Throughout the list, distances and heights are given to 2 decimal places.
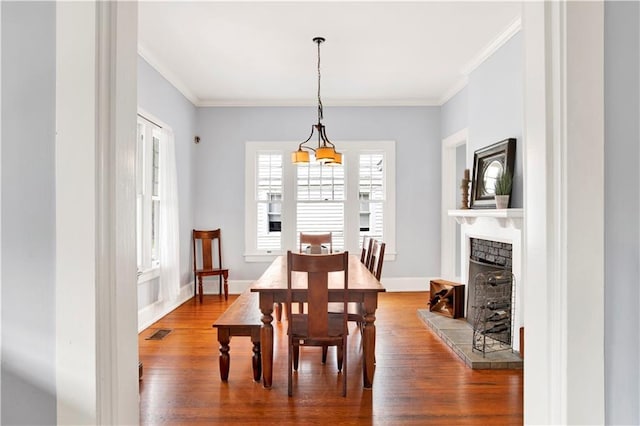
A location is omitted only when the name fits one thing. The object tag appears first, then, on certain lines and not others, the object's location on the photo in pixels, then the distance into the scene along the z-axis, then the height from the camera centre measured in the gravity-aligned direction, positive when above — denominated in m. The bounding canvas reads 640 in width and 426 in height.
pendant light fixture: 3.45 +0.53
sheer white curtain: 4.30 -0.10
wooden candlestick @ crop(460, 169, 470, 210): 3.83 +0.21
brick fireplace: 3.01 -0.27
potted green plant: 3.12 +0.17
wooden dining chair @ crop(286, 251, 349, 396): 2.31 -0.58
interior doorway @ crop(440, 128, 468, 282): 5.48 +0.06
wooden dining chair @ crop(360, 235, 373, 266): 3.87 -0.44
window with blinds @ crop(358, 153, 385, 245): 5.63 +0.26
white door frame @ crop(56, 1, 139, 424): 0.78 +0.01
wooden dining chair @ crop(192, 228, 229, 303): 5.07 -0.66
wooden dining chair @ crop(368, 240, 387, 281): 3.22 -0.42
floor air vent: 3.57 -1.20
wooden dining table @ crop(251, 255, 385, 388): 2.48 -0.63
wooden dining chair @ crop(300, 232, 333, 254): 4.78 -0.35
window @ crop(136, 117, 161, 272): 3.94 +0.15
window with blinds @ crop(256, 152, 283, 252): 5.61 +0.26
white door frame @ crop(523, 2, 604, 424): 0.81 +0.01
